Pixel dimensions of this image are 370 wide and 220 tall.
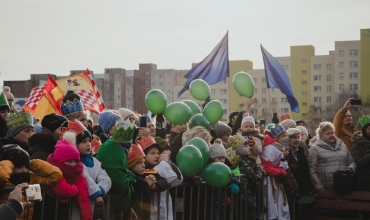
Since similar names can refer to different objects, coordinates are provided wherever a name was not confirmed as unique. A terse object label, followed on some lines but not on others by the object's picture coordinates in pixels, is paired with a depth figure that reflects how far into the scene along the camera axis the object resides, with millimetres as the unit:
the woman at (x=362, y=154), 10906
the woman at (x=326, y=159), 11023
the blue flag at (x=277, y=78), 14617
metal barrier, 7539
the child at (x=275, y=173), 10344
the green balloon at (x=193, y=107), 10180
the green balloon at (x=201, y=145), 8312
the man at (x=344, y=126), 12109
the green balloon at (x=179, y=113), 9375
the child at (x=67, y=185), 6012
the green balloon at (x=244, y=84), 12172
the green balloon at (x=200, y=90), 11125
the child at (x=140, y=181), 7195
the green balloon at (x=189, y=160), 7945
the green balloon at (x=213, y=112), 9992
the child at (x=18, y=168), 5371
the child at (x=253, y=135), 10094
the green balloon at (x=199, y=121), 9359
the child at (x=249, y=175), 9578
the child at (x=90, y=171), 6301
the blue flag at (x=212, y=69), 14539
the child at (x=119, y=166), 6785
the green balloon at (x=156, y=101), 9771
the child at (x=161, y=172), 7578
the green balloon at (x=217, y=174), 8344
